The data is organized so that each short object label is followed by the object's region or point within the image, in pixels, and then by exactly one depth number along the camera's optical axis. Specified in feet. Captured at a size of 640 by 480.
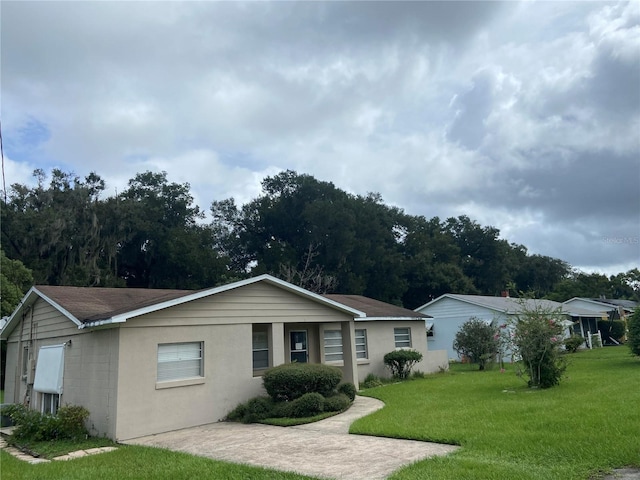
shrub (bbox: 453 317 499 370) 73.05
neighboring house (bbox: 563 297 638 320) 130.31
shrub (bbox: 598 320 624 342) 120.16
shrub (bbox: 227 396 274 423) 36.60
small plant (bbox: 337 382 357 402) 42.14
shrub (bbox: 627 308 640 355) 56.95
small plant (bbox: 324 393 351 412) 37.22
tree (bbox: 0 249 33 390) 78.18
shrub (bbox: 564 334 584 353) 87.14
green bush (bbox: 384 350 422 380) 59.00
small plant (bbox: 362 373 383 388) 54.65
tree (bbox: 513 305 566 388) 41.91
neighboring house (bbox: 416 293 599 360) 88.74
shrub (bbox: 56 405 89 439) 33.65
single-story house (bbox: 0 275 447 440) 34.12
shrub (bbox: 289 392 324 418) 35.96
